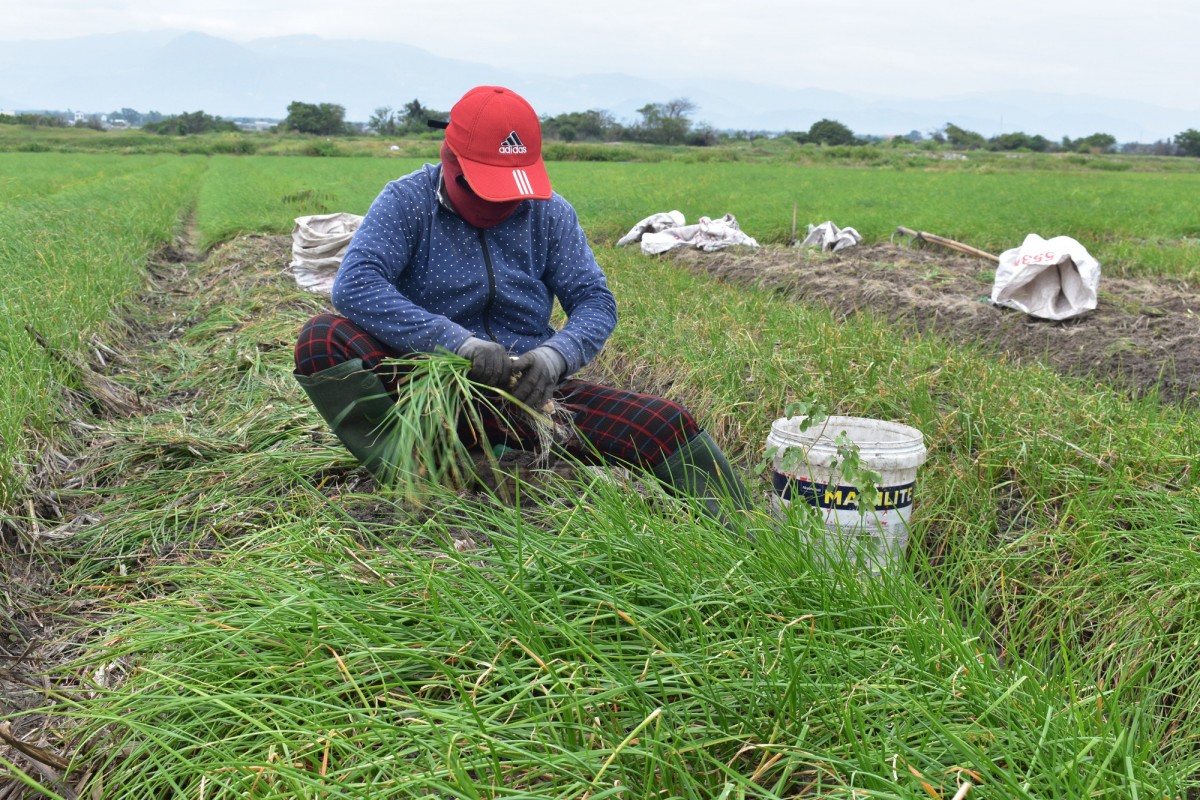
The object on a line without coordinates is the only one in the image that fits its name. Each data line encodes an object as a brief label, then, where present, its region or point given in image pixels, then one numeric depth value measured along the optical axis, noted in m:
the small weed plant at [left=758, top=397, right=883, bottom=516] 1.95
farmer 2.30
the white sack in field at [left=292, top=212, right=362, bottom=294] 5.95
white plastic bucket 2.21
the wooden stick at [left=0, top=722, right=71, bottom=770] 1.42
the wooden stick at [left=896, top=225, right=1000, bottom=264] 6.96
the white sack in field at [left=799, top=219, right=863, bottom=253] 8.66
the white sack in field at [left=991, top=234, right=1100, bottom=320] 5.33
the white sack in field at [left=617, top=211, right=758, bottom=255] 8.54
